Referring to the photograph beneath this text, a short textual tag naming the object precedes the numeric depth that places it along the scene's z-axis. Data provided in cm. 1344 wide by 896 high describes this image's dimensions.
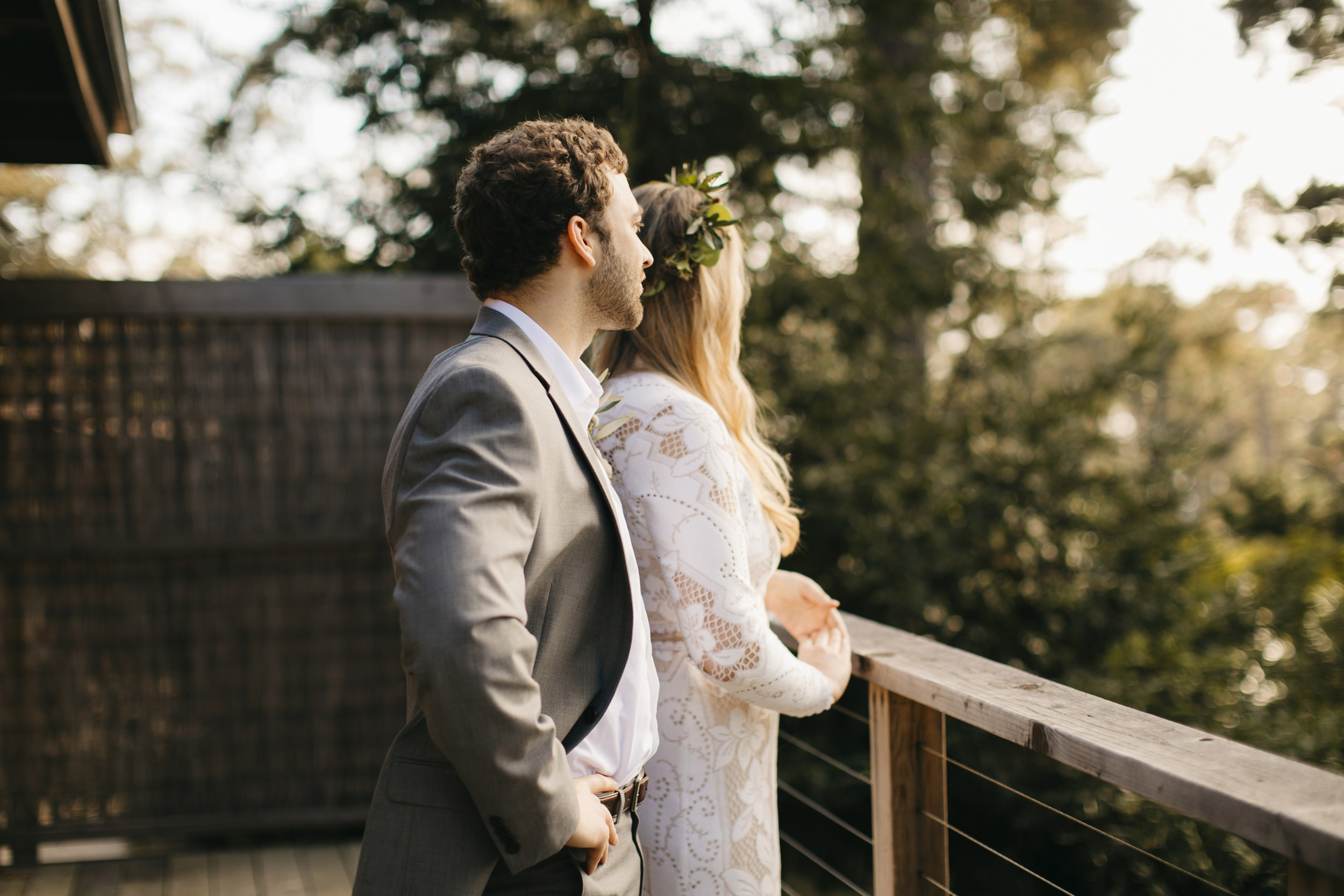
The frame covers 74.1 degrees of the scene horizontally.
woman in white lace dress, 135
